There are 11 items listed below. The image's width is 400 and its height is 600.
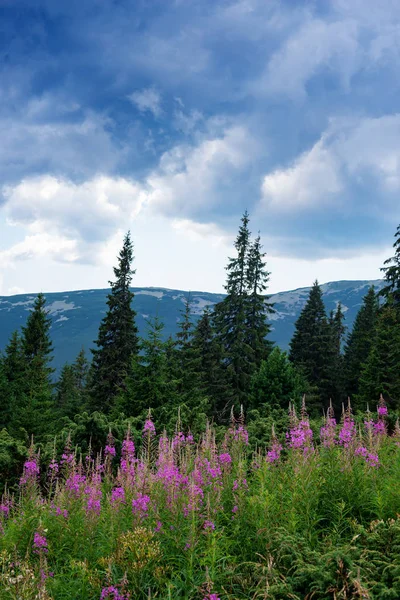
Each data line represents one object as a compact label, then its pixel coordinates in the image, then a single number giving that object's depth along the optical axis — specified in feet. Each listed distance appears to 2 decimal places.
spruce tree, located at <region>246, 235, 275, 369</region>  125.49
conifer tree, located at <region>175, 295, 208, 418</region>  94.47
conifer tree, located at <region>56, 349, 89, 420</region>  113.09
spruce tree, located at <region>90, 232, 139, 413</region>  113.39
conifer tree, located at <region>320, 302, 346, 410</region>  147.23
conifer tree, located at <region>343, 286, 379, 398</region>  148.05
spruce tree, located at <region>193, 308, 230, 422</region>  114.42
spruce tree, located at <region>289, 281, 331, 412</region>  147.54
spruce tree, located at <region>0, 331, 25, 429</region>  120.26
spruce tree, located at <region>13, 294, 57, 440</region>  84.23
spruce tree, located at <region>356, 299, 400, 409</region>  101.53
